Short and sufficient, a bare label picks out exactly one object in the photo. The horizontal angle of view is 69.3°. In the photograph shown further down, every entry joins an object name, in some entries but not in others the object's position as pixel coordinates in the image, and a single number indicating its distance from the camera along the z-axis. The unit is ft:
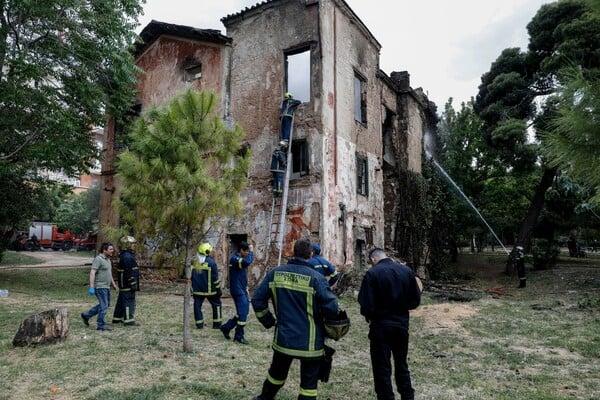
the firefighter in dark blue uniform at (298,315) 13.50
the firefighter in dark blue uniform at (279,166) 46.06
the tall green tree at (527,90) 61.62
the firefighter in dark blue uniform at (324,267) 26.16
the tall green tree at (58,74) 40.45
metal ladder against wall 45.24
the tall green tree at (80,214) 124.06
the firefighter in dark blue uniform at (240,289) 25.72
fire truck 121.39
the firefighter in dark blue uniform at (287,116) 46.47
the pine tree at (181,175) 22.31
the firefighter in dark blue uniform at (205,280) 27.14
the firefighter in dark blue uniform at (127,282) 27.78
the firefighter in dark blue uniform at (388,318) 15.28
